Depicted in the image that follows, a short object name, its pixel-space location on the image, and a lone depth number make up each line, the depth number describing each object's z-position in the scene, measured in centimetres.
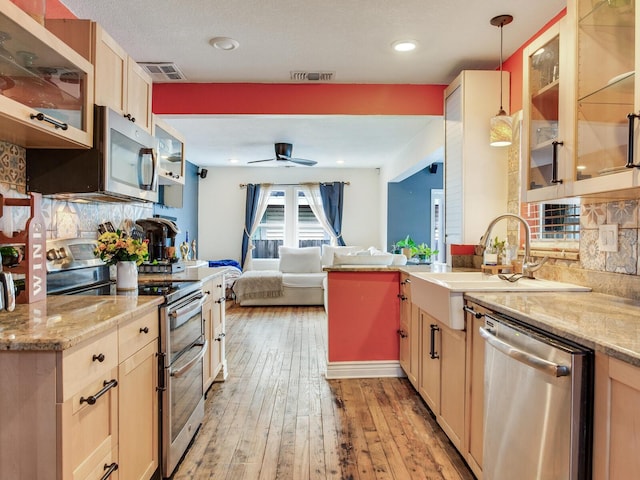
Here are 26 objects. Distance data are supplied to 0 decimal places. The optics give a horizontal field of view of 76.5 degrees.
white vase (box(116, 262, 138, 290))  201
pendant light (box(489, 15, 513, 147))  272
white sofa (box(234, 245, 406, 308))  634
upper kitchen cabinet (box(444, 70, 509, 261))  304
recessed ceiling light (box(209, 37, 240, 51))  269
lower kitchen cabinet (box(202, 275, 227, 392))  277
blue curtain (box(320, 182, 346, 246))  800
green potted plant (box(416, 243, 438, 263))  470
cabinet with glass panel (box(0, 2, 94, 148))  143
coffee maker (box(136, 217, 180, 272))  294
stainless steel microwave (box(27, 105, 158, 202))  193
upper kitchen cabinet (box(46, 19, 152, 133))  191
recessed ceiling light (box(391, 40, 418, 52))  272
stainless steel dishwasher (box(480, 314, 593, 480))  113
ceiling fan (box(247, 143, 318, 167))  583
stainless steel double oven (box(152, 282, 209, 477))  184
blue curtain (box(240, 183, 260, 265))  796
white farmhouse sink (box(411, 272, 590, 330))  194
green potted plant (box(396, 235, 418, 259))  440
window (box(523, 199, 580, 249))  220
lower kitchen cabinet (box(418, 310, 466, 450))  199
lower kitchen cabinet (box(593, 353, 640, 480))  96
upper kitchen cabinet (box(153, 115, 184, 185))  296
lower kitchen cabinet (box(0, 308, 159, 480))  113
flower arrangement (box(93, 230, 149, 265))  198
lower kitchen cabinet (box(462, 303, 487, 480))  176
